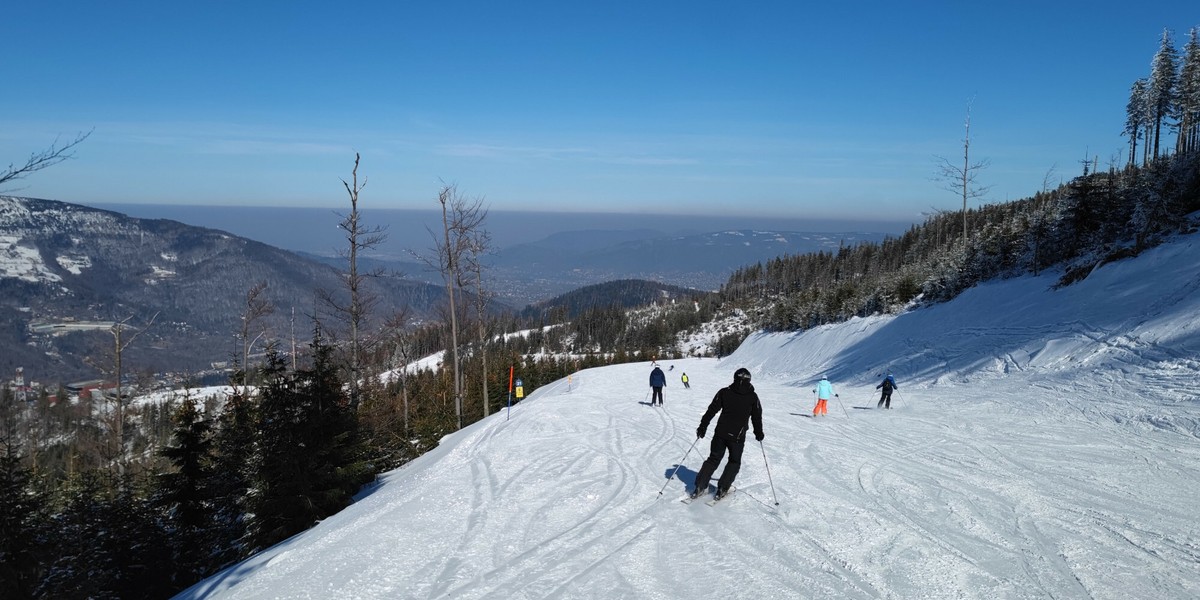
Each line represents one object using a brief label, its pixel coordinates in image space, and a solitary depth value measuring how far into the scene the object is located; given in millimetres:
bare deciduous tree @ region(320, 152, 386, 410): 17297
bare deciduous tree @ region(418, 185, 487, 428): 22547
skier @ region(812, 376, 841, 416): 14984
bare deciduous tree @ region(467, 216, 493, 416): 24062
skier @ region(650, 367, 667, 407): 18188
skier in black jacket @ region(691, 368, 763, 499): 7254
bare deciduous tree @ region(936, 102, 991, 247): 34312
